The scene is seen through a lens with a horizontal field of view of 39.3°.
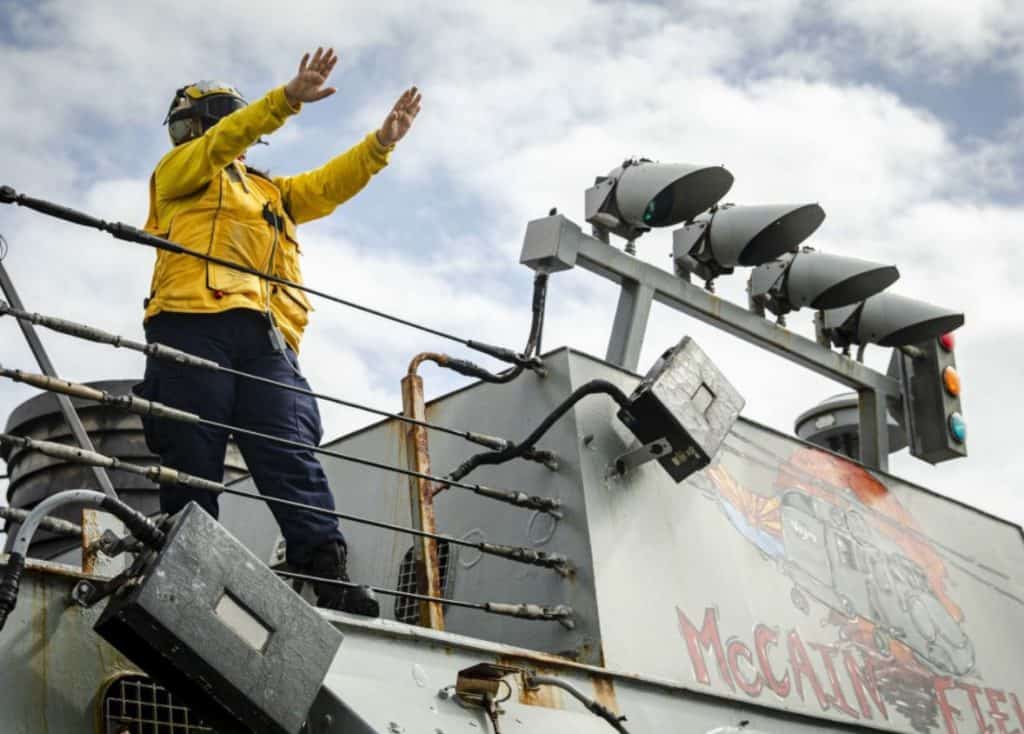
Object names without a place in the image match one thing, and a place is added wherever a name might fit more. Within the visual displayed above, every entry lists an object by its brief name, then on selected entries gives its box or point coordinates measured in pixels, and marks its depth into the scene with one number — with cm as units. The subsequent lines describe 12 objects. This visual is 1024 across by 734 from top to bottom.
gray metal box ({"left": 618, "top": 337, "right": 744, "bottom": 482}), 511
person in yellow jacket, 458
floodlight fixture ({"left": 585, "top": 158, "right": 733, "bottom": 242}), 623
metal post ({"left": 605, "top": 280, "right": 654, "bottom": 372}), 606
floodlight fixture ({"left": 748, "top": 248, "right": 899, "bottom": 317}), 707
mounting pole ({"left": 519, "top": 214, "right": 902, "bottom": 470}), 590
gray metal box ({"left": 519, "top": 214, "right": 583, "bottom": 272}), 585
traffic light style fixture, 762
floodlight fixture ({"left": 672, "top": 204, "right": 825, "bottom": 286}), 666
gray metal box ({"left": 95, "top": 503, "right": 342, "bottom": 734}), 312
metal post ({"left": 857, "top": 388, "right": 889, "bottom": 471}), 727
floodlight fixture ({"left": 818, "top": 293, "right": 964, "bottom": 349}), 745
